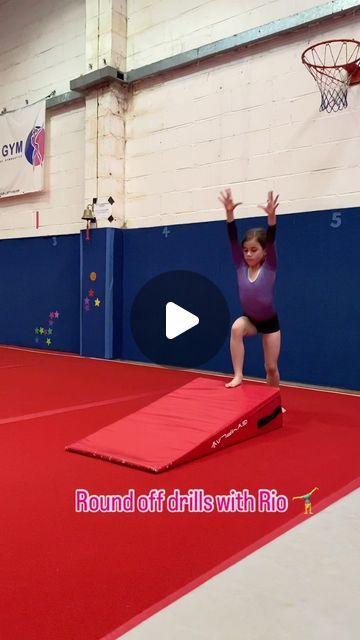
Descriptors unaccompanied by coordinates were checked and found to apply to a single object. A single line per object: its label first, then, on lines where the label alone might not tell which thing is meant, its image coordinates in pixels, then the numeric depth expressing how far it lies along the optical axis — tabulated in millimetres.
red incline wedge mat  2586
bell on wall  6504
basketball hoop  4746
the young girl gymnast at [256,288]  3582
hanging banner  7422
